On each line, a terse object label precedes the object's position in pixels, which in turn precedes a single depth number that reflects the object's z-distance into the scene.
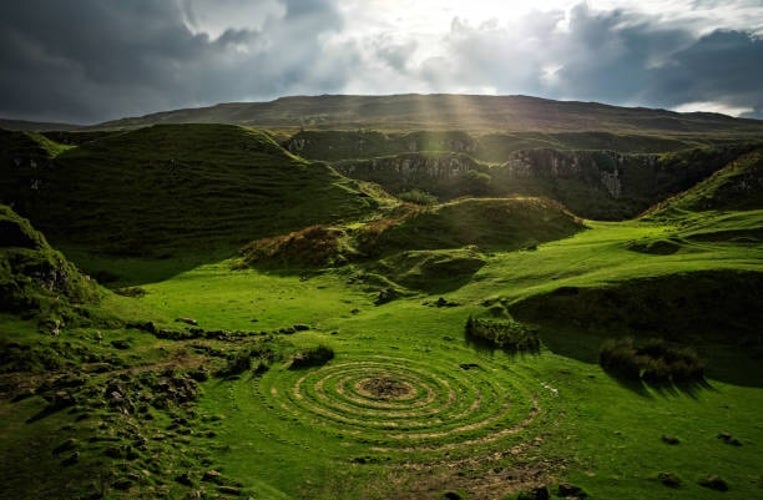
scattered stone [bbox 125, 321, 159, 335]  34.72
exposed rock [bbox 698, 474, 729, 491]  19.70
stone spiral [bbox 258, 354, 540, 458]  23.88
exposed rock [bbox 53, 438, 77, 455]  19.30
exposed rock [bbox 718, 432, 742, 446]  23.44
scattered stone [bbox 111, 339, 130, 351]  31.06
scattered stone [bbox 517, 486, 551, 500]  18.71
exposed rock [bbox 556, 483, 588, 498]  19.05
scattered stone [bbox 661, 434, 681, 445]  23.50
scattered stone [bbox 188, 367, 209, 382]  28.61
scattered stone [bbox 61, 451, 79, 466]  18.59
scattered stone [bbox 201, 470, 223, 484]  18.94
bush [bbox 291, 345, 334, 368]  31.92
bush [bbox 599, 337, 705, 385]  31.61
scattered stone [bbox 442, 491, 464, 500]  18.91
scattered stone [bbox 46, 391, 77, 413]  22.41
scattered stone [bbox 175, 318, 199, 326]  39.47
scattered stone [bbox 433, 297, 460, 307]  45.64
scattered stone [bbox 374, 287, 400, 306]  49.60
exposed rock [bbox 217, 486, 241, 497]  18.23
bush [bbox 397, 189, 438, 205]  112.92
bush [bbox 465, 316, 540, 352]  36.88
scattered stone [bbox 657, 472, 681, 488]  19.94
